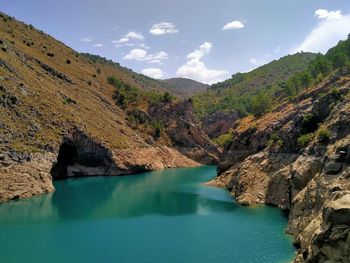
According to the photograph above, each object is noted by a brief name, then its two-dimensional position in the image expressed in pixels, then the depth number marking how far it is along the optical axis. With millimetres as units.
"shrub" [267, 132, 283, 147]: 85788
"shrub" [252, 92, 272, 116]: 131875
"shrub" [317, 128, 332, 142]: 60781
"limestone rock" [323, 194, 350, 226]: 32000
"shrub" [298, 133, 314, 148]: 72925
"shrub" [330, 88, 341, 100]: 74062
